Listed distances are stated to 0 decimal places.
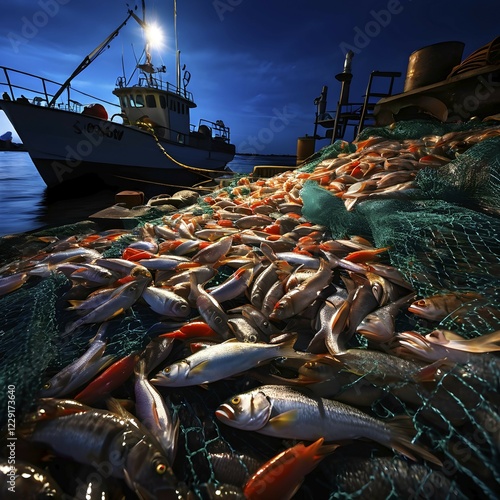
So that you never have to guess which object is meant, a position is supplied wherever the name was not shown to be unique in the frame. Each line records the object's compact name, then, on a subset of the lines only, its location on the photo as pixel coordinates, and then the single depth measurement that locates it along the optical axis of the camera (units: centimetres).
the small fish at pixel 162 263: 119
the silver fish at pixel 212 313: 84
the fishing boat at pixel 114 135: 1190
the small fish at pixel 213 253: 124
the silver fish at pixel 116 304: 93
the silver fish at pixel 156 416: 60
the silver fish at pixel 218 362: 69
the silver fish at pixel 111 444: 53
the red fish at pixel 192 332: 82
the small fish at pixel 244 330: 81
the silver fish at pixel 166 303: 92
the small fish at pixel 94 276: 112
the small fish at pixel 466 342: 60
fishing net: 55
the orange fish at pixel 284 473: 52
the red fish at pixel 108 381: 68
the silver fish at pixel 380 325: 76
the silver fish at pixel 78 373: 69
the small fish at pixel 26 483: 51
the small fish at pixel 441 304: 78
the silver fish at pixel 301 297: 88
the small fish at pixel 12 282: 119
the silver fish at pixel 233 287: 100
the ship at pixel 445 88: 586
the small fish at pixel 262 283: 98
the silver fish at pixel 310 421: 59
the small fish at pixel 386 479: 52
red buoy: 1399
